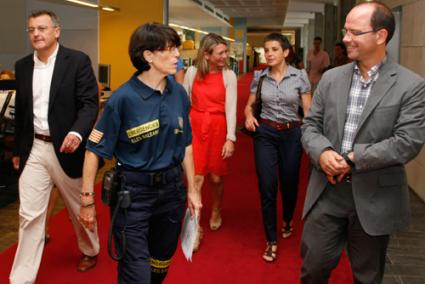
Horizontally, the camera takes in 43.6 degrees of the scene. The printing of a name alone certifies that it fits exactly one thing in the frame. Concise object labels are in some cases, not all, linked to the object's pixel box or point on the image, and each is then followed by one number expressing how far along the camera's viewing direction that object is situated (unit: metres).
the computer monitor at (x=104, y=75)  8.46
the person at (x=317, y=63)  12.03
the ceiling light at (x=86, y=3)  7.29
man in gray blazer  2.22
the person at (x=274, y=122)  3.81
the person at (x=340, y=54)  9.79
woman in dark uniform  2.32
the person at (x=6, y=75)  7.67
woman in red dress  4.05
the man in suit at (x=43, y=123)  3.13
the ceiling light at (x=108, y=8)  8.79
